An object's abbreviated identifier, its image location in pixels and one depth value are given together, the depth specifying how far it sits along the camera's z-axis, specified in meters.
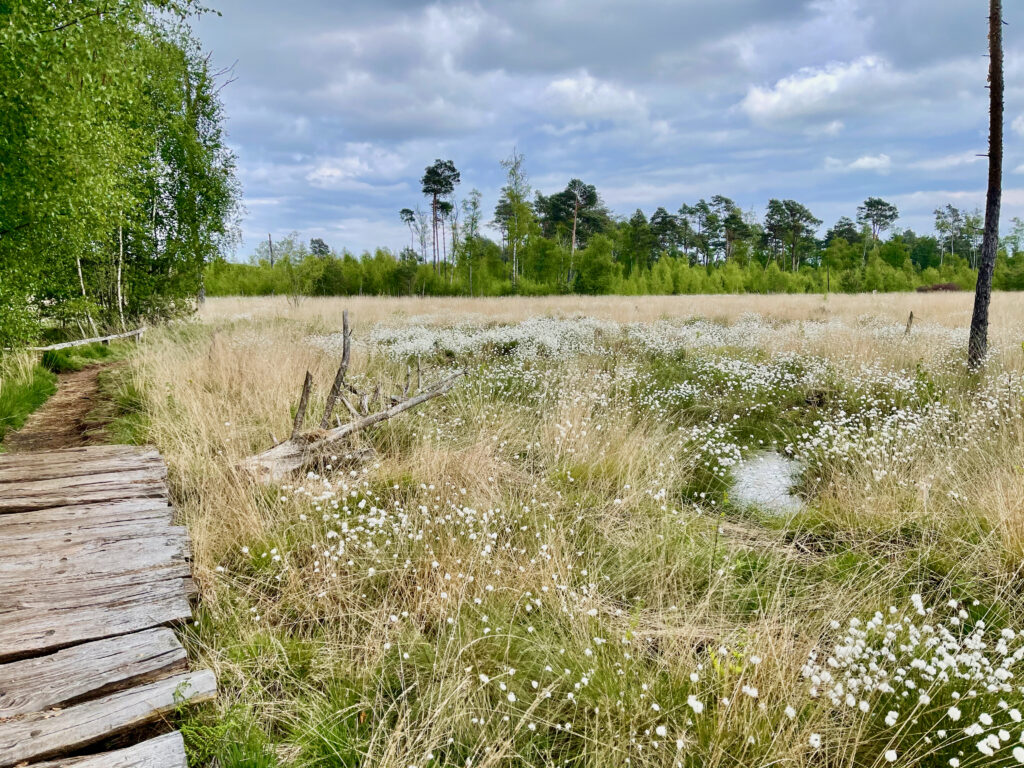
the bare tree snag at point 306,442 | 5.06
